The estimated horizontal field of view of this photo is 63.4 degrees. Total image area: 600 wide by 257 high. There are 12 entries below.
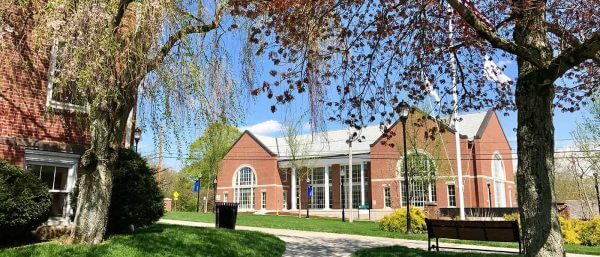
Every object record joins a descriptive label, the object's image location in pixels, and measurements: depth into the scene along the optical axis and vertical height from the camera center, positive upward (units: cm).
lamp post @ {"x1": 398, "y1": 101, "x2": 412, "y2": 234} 1801 -34
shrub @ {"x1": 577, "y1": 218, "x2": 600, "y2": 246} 1716 -106
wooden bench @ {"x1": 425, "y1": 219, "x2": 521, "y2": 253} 1104 -67
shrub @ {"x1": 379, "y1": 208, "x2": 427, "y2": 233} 2066 -84
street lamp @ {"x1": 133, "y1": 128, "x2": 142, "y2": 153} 2163 +291
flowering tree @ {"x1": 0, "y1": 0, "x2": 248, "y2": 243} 721 +220
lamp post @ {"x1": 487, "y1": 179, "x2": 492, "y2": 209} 4100 +58
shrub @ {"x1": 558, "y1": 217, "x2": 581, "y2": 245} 1739 -111
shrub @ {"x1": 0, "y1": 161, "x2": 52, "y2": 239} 886 +0
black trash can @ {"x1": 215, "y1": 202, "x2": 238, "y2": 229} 1456 -39
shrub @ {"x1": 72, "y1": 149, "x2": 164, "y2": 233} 1086 +14
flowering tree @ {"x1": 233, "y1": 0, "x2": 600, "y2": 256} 701 +244
